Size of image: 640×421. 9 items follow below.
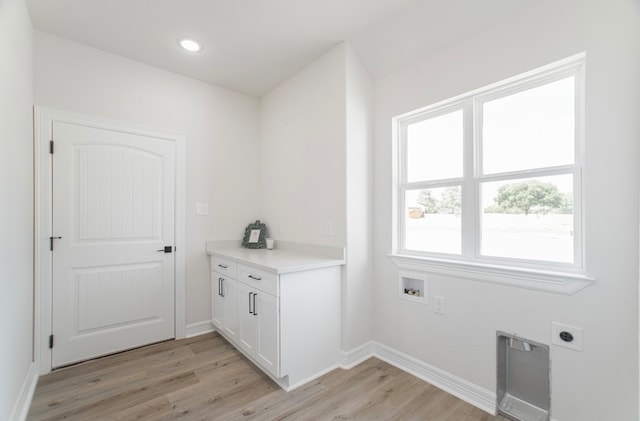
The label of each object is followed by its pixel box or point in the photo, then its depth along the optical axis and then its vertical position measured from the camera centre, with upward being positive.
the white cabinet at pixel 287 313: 2.07 -0.80
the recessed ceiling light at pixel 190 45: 2.45 +1.43
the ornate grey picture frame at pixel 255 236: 3.20 -0.29
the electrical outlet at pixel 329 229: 2.53 -0.17
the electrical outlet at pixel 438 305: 2.14 -0.71
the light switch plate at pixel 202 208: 3.08 +0.02
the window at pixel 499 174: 1.69 +0.24
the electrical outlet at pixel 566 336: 1.56 -0.70
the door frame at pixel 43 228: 2.25 -0.14
